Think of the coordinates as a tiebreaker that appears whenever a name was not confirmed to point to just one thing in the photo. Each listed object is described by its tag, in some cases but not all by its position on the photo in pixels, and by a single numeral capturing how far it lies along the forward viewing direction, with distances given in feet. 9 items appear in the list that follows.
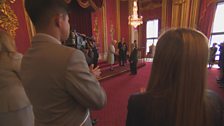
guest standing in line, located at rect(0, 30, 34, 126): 4.76
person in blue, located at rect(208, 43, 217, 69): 24.32
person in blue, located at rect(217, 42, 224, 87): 15.28
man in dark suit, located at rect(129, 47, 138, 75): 21.33
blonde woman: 2.22
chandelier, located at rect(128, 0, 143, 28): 29.91
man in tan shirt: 2.56
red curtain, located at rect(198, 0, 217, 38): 29.01
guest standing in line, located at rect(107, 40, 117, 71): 23.95
